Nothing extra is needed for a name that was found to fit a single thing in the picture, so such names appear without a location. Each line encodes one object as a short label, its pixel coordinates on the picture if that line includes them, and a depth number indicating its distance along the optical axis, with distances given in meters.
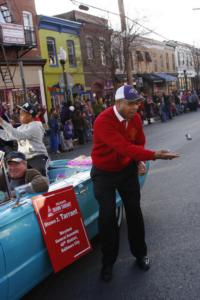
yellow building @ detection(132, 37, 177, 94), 39.34
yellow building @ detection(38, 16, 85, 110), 25.33
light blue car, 3.08
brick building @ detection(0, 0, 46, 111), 20.80
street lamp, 17.61
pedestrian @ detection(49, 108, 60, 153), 15.05
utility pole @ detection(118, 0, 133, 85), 22.34
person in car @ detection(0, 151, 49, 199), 4.37
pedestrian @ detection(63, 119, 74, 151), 15.36
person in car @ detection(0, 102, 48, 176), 5.18
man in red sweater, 3.75
